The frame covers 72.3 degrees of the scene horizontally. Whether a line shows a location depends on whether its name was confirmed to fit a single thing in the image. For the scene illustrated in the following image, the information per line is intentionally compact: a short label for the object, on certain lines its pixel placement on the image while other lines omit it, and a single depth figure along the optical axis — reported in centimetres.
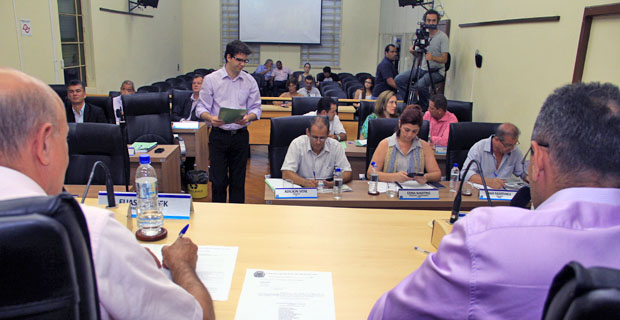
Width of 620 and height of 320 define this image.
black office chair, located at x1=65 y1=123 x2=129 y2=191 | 273
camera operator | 589
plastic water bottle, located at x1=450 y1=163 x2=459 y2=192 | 286
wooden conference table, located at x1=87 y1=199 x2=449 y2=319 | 141
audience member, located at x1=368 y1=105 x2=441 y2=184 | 309
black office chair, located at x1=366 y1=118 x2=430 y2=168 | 342
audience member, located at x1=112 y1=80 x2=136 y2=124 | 401
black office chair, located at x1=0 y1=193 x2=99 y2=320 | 45
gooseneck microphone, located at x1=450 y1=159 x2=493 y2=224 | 167
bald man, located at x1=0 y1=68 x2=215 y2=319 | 71
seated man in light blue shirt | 303
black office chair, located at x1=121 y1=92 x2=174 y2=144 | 410
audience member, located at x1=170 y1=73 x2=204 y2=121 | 541
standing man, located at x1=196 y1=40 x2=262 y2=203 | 364
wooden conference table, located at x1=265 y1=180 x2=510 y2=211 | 255
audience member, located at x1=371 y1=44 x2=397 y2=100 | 638
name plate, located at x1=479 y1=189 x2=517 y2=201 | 259
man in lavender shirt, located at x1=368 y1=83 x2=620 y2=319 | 73
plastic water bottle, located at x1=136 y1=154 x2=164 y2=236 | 176
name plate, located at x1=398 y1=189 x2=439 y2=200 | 255
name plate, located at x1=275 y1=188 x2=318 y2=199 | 255
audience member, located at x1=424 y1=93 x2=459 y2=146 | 430
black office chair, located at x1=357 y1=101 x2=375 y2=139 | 477
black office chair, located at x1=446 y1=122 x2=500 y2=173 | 343
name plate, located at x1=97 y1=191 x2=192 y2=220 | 195
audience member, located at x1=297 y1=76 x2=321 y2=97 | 754
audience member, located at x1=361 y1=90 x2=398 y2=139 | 425
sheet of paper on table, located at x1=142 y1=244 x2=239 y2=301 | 137
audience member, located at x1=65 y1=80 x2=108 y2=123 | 414
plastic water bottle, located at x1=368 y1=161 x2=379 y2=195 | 268
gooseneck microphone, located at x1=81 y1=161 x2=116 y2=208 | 180
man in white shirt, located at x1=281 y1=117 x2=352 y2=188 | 296
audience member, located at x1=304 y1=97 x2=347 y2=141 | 435
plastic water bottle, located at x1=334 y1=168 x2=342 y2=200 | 265
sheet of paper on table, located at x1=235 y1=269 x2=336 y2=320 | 126
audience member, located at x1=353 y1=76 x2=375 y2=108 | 716
